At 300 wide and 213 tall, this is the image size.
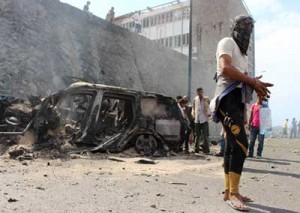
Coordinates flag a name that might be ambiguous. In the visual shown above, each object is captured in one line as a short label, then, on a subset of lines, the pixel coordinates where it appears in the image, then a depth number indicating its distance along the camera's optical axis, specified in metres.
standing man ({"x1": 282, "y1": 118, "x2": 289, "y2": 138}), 22.04
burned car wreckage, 5.30
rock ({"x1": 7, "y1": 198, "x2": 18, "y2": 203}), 2.47
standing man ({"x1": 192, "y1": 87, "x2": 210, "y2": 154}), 6.89
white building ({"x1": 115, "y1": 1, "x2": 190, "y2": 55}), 28.67
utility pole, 12.47
